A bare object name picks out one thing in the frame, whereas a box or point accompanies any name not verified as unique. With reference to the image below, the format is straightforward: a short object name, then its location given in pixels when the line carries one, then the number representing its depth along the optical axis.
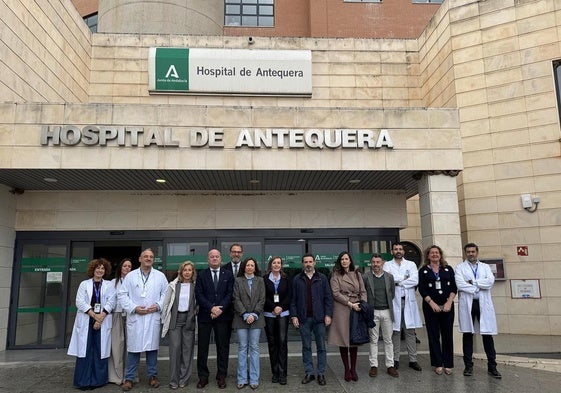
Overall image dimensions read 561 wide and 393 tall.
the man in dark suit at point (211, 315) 6.73
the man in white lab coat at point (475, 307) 7.16
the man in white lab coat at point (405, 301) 7.56
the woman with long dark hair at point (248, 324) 6.66
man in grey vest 7.15
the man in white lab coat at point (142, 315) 6.68
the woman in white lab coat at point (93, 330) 6.73
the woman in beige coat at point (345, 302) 6.87
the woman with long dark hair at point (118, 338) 6.99
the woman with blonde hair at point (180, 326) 6.72
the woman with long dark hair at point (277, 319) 6.85
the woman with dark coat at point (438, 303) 7.27
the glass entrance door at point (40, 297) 10.12
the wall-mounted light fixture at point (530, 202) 12.08
